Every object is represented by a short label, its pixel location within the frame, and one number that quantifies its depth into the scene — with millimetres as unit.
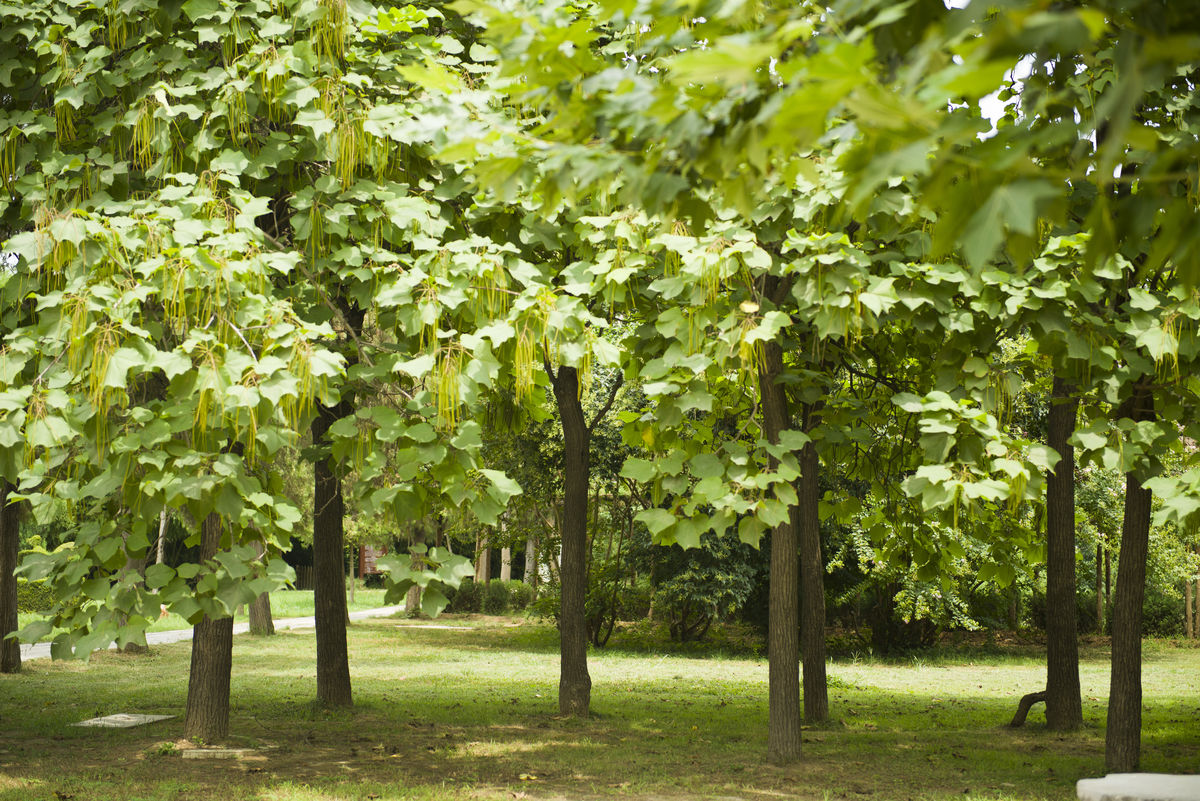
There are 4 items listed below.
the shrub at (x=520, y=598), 29891
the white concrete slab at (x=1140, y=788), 5008
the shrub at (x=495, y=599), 29500
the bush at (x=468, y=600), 29391
